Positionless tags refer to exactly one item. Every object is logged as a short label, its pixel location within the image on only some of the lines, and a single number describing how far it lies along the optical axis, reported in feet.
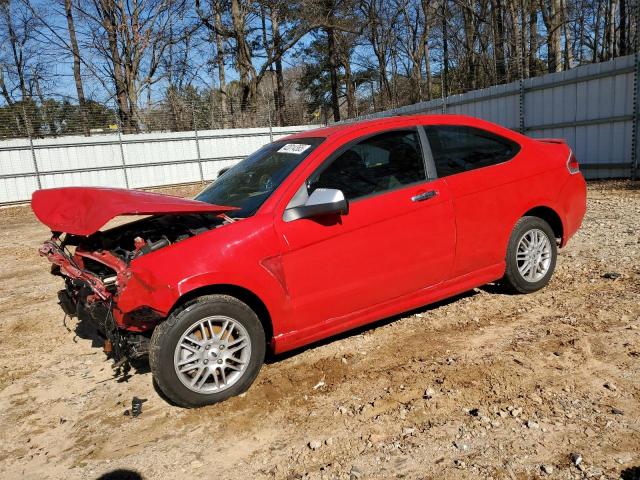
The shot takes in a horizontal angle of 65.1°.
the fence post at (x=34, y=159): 60.13
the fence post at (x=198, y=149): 70.85
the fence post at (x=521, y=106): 43.39
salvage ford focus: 10.30
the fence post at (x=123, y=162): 65.77
